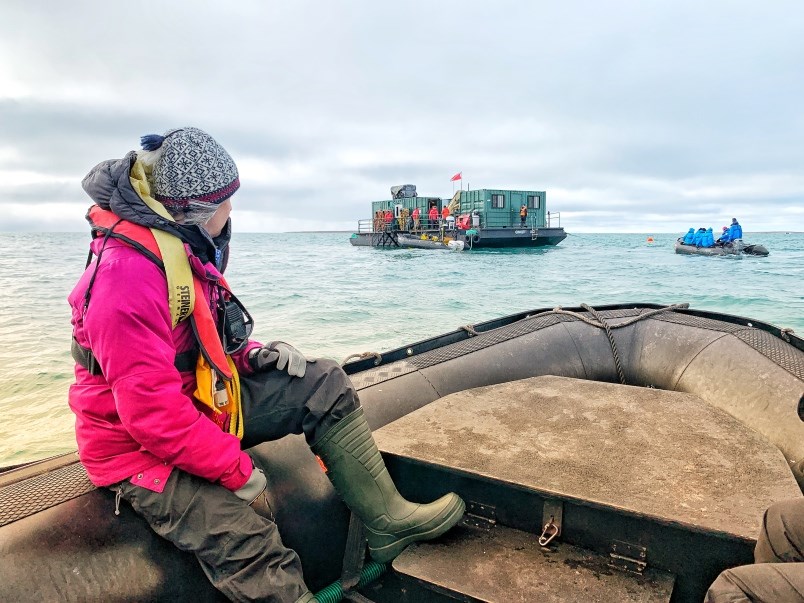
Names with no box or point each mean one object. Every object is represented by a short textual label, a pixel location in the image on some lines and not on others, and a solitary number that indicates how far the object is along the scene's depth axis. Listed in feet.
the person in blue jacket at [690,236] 106.93
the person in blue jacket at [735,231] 90.79
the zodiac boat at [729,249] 91.83
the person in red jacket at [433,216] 134.82
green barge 120.67
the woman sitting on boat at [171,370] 4.38
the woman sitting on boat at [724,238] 93.50
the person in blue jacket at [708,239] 98.07
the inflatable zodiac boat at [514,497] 4.89
